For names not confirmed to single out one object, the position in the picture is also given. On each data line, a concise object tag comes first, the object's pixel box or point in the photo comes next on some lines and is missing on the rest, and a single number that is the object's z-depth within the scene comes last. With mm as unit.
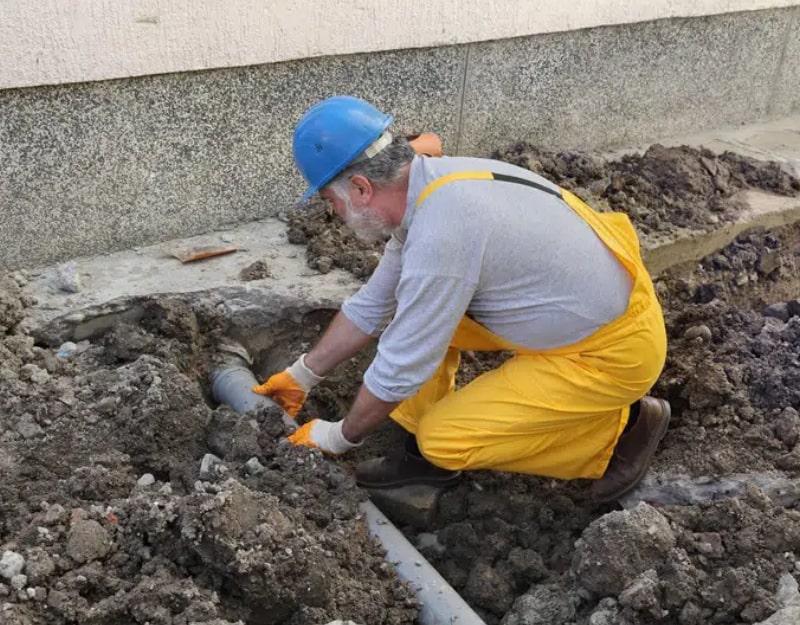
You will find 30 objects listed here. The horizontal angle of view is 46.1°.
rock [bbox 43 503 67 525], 2812
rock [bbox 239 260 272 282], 4109
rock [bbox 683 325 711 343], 4168
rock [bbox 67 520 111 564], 2691
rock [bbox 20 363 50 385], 3422
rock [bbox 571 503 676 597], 2889
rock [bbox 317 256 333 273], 4227
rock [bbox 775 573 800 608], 2750
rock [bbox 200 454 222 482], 3115
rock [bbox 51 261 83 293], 3939
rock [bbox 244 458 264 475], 3194
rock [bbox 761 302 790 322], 4551
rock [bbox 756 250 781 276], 5102
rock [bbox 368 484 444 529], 3561
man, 2939
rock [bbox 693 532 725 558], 2996
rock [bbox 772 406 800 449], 3602
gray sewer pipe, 2893
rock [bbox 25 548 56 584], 2588
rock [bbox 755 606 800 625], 2645
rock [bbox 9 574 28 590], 2549
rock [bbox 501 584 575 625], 2975
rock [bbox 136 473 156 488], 3144
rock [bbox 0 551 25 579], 2586
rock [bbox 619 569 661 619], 2785
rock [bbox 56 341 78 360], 3656
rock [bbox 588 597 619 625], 2824
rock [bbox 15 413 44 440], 3222
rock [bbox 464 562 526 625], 3178
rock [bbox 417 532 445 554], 3477
